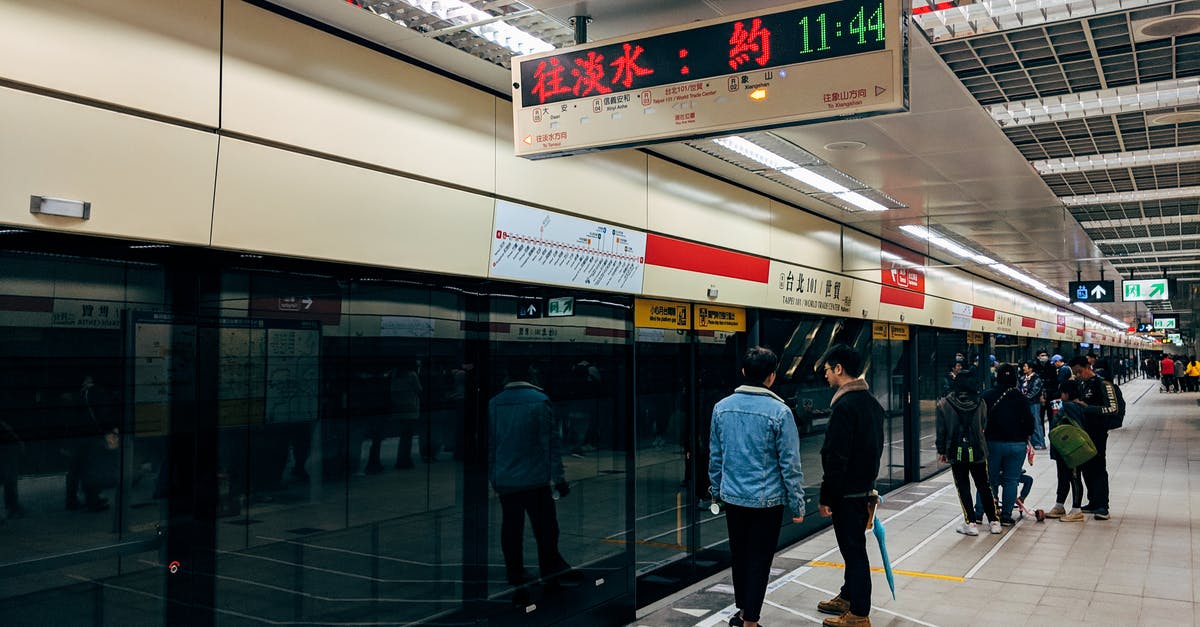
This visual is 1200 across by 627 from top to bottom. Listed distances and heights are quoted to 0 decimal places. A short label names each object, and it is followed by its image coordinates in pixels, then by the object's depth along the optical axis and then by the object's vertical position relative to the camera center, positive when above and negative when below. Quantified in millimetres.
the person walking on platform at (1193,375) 29517 -1019
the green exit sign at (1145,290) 14992 +976
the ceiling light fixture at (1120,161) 6234 +1370
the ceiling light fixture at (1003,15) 3533 +1374
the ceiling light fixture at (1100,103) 4758 +1383
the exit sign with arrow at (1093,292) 14612 +904
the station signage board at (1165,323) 31109 +817
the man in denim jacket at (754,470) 4094 -603
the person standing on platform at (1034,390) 11852 -625
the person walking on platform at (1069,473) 7817 -1157
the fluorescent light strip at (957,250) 8680 +1056
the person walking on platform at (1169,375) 30719 -1050
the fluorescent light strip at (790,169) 5340 +1206
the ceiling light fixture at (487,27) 3209 +1231
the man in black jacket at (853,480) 4641 -732
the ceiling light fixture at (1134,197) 7762 +1357
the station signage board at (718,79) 2848 +938
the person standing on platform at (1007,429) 7375 -720
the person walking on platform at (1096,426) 7852 -743
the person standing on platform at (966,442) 7219 -816
